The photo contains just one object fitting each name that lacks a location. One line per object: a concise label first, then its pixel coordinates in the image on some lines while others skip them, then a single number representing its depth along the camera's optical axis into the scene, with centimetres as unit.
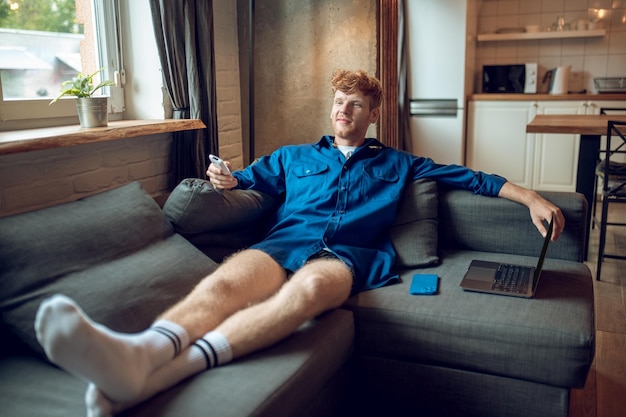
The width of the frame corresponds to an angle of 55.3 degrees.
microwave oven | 531
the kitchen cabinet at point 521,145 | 503
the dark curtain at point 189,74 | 262
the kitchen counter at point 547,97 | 487
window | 216
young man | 122
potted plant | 224
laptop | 190
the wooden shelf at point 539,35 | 514
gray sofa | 141
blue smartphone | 192
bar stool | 315
